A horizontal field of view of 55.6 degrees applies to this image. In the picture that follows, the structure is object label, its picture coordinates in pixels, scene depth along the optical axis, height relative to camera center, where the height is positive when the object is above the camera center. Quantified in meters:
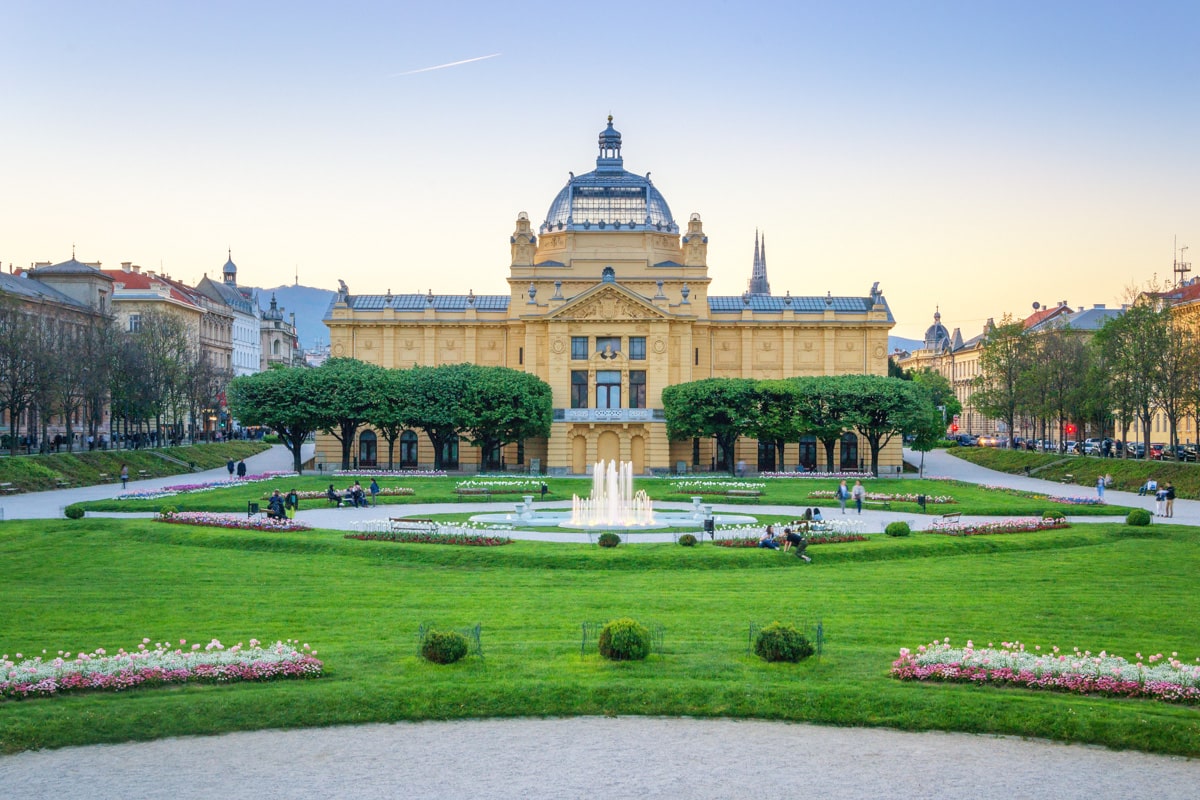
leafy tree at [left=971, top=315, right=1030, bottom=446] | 107.00 +6.27
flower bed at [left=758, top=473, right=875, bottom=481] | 75.84 -2.97
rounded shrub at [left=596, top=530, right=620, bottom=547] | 38.50 -3.60
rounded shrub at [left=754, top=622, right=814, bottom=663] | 21.98 -4.12
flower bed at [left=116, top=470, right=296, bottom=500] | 57.82 -2.88
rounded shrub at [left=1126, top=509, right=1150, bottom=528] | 44.72 -3.48
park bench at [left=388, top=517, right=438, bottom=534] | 41.08 -3.32
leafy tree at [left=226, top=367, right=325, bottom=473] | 77.25 +2.44
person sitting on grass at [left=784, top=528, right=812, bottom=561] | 37.09 -3.59
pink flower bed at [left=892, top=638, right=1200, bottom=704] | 20.27 -4.44
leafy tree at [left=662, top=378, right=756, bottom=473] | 79.44 +1.73
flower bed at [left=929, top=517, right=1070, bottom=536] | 42.31 -3.65
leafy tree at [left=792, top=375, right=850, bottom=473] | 78.81 +1.77
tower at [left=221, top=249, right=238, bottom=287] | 187.38 +27.11
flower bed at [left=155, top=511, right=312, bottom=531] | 42.75 -3.32
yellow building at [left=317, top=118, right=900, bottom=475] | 87.12 +8.34
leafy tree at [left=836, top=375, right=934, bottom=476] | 77.94 +1.81
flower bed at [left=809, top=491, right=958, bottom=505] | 57.51 -3.41
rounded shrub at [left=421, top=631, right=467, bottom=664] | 21.70 -4.08
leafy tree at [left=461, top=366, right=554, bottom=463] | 78.62 +1.94
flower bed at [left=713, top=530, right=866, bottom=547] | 39.22 -3.75
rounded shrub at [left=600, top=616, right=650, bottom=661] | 22.05 -4.06
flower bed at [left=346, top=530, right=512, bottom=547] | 39.19 -3.66
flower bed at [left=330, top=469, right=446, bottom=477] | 75.19 -2.57
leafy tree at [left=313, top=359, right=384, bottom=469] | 77.56 +2.90
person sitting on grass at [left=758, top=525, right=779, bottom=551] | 37.75 -3.61
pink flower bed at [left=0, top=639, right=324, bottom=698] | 20.28 -4.29
